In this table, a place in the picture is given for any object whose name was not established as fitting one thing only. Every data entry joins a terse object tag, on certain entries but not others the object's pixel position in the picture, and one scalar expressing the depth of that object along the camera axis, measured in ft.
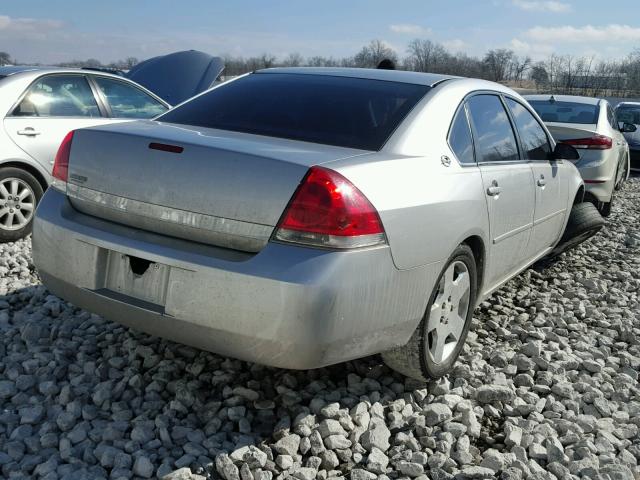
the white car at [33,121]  17.74
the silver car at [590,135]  23.49
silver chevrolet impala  7.66
